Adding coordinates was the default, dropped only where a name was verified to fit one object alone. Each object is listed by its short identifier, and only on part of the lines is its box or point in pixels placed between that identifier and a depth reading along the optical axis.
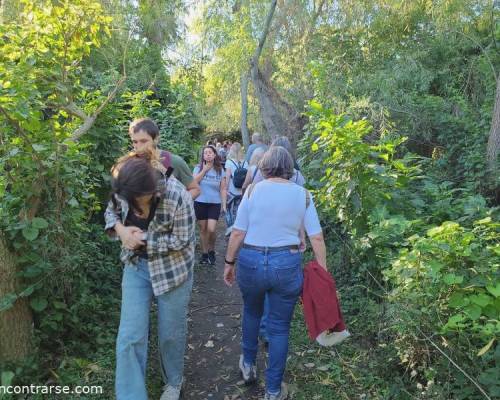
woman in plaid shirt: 2.81
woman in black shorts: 6.59
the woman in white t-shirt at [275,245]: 3.17
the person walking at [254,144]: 7.76
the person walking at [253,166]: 5.61
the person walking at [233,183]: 6.71
